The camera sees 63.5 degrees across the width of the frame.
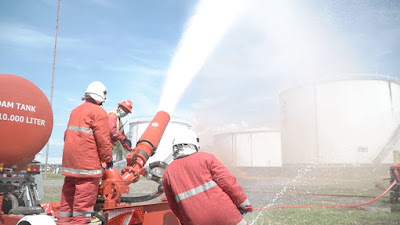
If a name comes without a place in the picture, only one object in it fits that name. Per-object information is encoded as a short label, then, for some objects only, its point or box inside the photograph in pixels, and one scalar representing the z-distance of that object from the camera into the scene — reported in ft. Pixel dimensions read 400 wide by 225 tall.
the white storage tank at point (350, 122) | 81.35
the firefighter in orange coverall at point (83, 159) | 12.84
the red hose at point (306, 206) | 27.63
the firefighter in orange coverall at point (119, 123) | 16.81
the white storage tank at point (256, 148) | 131.91
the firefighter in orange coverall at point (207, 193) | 10.14
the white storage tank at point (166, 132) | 102.32
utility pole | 43.04
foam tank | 14.55
